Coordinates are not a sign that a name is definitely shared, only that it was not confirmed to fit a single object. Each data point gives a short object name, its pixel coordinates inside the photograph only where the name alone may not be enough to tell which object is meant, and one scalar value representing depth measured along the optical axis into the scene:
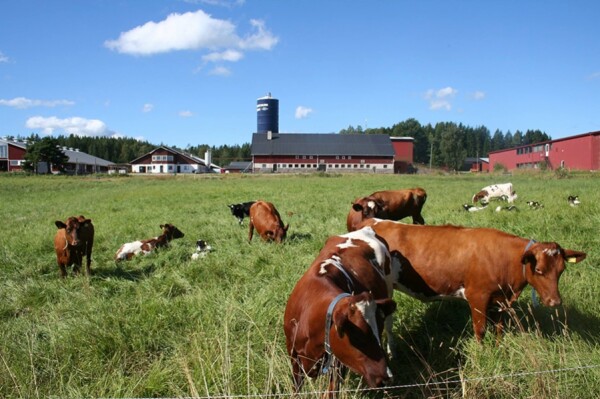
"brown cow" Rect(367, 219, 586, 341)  4.83
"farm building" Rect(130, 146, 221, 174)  104.94
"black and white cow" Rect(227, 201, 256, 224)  15.21
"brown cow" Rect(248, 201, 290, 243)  11.20
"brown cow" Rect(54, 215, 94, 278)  9.00
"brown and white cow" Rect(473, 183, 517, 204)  19.89
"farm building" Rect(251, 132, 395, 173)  90.69
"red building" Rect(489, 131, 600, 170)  60.31
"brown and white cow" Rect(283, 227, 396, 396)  3.32
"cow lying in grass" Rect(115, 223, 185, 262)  10.70
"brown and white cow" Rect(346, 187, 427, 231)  11.57
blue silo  117.06
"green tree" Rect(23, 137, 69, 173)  72.81
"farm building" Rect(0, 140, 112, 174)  87.25
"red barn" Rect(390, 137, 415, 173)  103.50
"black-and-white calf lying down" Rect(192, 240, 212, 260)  9.83
